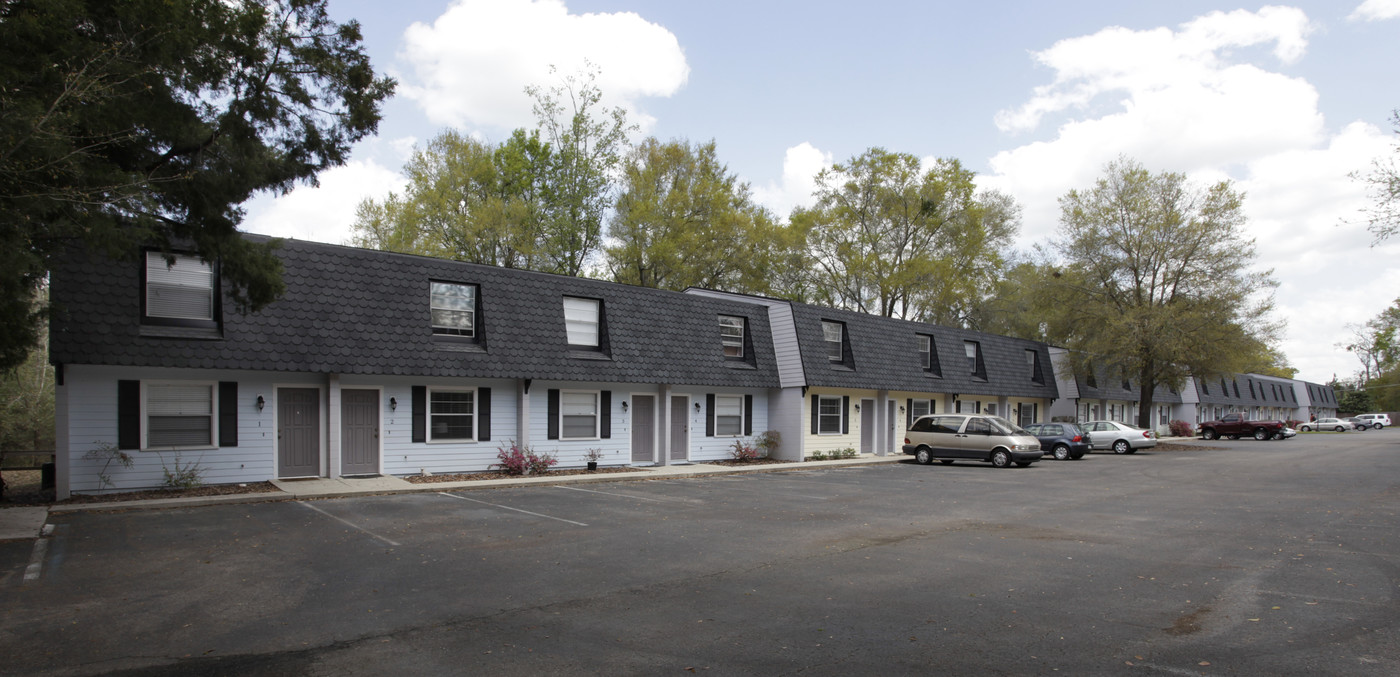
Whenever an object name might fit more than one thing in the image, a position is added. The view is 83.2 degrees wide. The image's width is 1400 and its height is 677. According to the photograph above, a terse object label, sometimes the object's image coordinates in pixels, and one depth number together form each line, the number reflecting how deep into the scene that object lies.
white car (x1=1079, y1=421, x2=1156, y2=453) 33.78
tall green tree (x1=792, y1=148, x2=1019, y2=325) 42.62
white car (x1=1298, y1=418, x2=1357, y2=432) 66.00
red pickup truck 47.09
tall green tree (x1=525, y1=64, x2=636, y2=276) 36.31
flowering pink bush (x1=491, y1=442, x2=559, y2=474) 19.03
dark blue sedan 29.20
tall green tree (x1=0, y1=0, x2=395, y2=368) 8.53
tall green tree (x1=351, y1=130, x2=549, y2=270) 33.69
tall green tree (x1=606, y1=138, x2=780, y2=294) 37.81
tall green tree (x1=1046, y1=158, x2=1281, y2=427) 35.25
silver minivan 24.14
